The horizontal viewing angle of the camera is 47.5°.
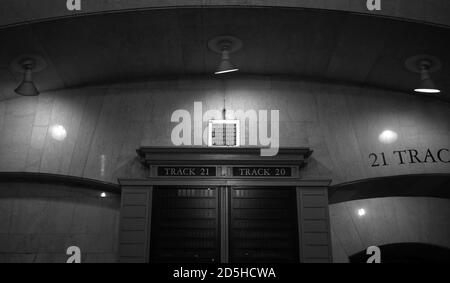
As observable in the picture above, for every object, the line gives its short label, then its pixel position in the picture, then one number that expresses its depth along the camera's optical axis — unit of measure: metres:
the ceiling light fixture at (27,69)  7.88
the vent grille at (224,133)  8.62
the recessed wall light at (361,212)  8.87
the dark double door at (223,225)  7.84
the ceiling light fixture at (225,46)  7.71
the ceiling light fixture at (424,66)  7.79
